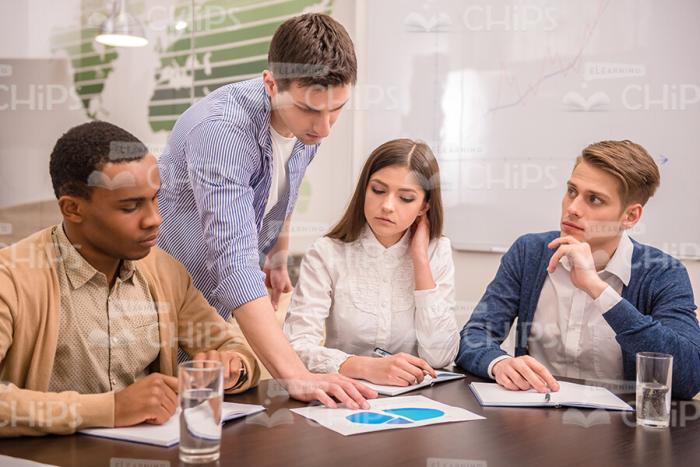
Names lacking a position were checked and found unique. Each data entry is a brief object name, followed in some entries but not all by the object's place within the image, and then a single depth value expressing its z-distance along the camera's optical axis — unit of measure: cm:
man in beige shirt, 120
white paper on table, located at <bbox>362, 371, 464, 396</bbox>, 136
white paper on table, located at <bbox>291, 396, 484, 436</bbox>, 112
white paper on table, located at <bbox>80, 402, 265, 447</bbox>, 100
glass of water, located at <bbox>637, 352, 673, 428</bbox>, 120
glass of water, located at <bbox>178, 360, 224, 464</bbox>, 94
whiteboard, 270
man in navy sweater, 152
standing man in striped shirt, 133
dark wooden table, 96
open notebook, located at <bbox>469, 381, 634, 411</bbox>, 130
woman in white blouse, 174
